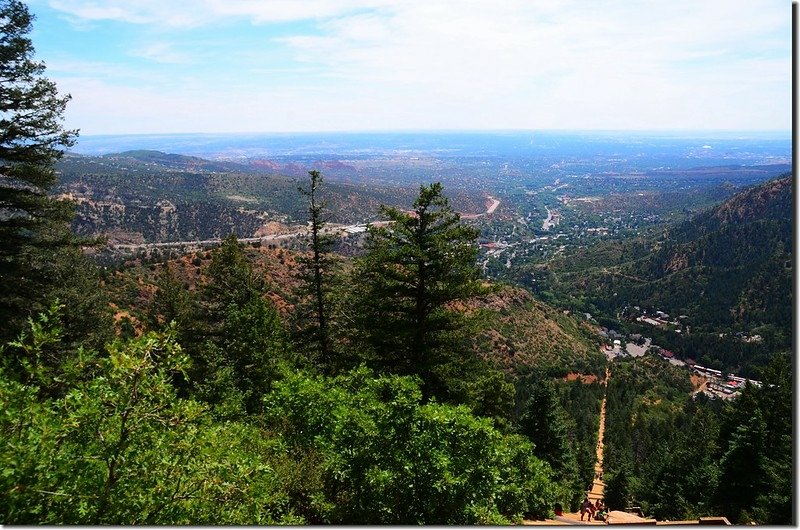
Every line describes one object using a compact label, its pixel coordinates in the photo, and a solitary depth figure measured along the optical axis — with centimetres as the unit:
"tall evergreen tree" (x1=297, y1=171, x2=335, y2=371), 1850
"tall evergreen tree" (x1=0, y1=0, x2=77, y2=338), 1045
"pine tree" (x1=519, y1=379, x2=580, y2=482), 2441
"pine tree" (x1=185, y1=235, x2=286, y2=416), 1546
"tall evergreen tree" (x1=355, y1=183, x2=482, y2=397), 1235
